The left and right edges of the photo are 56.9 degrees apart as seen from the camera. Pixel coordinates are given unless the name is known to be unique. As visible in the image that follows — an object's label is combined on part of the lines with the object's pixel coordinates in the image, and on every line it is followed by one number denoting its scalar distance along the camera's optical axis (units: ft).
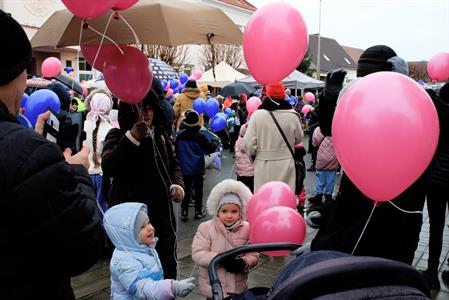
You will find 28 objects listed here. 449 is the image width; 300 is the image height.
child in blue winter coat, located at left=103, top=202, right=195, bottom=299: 8.00
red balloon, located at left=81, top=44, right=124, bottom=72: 9.67
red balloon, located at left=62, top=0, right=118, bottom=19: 6.84
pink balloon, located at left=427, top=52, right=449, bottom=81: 22.39
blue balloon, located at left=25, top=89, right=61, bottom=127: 13.73
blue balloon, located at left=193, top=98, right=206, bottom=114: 27.61
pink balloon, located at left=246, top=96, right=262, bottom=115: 26.76
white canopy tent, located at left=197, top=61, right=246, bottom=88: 62.08
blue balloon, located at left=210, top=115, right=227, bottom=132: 29.40
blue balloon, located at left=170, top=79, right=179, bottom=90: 43.93
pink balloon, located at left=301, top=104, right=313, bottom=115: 57.26
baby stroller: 3.58
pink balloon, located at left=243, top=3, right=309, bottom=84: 9.55
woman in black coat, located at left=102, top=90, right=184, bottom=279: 9.86
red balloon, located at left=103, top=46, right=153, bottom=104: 9.45
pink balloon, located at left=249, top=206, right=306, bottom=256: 8.43
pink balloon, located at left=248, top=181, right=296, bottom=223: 9.71
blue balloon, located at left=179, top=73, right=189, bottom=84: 52.08
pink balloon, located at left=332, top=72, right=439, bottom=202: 5.40
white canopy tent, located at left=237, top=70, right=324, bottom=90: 54.78
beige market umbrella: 9.15
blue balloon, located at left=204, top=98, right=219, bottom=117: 29.55
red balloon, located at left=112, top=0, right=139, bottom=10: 8.14
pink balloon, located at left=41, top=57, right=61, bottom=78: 24.68
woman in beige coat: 14.89
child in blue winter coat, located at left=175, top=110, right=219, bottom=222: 21.08
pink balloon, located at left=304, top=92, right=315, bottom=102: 66.90
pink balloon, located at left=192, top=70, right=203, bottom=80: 55.95
